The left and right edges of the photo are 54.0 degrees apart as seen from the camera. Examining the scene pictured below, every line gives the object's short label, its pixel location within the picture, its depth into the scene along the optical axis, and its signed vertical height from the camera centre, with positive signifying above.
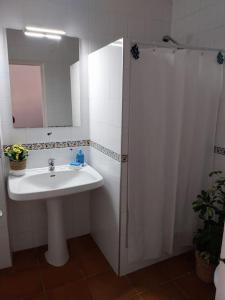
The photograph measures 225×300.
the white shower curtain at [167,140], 1.52 -0.28
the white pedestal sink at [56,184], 1.76 -0.67
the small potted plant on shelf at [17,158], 1.77 -0.45
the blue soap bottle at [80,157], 2.05 -0.51
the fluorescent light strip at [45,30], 1.73 +0.56
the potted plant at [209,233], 1.62 -0.96
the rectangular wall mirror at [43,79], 1.76 +0.18
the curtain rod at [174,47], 1.45 +0.38
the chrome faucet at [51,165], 1.93 -0.54
